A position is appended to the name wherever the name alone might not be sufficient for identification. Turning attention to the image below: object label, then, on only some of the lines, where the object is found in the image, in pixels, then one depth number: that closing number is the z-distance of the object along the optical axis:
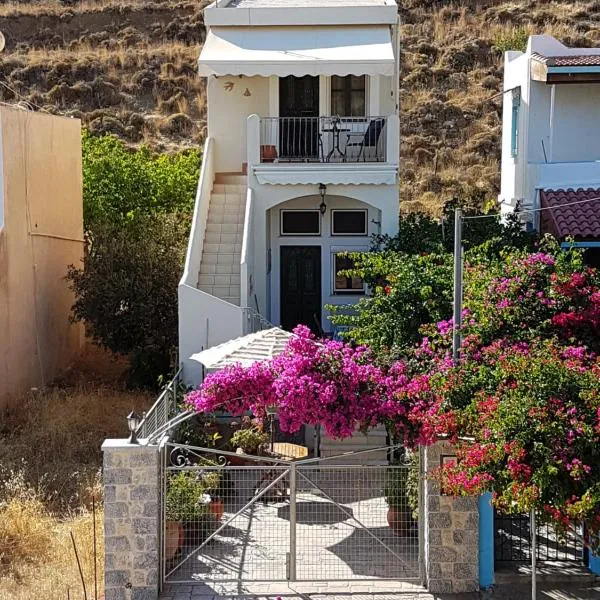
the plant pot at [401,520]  12.80
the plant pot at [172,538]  11.96
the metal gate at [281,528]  11.87
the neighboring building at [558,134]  20.30
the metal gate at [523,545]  12.15
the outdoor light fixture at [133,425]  11.00
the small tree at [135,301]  21.05
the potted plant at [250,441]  15.28
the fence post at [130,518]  11.12
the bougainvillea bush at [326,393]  11.09
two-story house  20.88
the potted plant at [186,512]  12.12
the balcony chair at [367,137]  21.87
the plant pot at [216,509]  13.09
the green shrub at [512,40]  44.97
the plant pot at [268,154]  21.62
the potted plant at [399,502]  12.73
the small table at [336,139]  21.69
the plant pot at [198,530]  12.59
